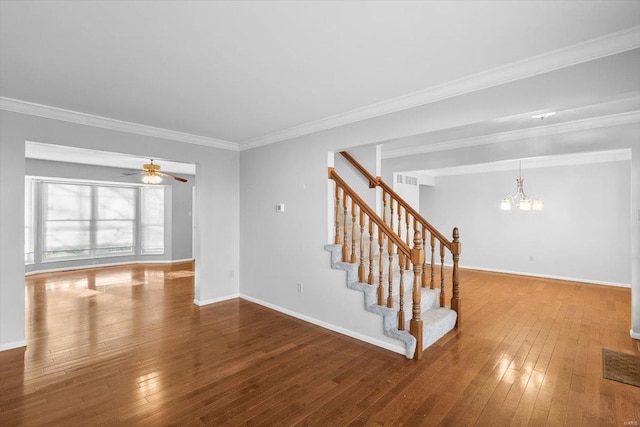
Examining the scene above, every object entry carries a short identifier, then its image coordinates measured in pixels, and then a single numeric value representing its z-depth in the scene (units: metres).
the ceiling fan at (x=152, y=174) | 5.72
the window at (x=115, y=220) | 8.38
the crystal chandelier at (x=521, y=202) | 6.20
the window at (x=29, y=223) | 7.24
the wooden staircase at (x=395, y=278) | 3.11
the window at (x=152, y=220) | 9.06
